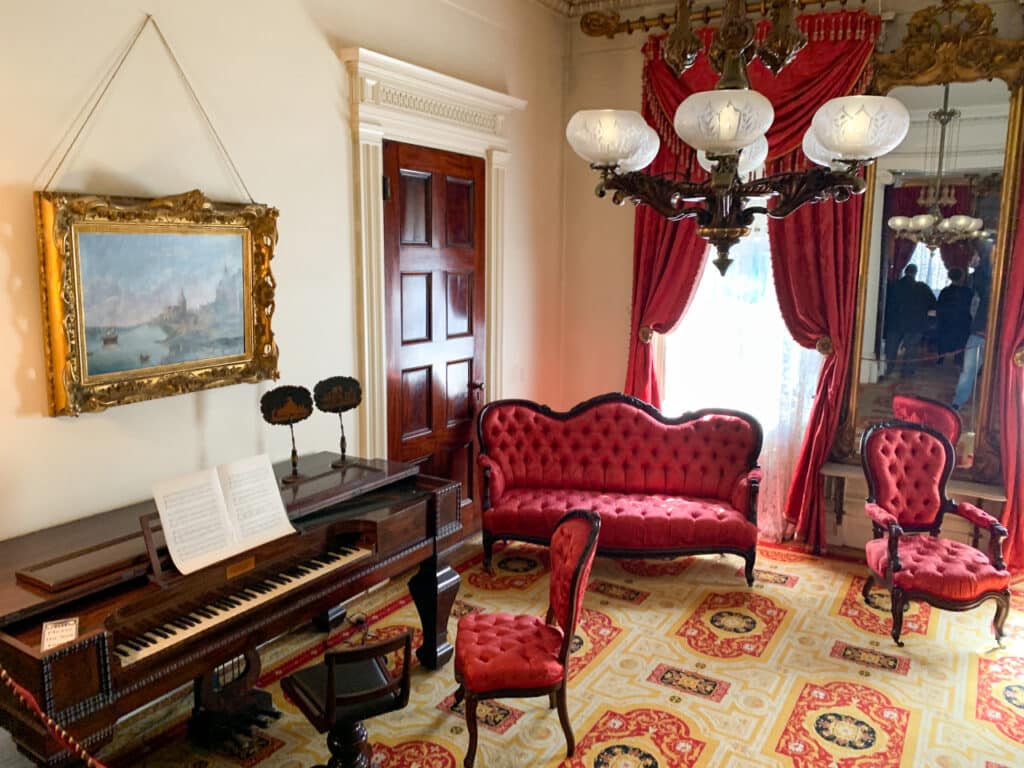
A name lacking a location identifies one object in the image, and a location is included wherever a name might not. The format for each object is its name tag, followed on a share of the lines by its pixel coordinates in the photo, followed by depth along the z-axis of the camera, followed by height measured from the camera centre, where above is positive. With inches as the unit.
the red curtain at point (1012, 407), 189.9 -29.7
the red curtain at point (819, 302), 204.2 -6.3
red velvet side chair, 119.9 -56.1
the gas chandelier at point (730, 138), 99.3 +17.5
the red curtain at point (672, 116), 197.3 +38.1
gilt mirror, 187.9 +15.5
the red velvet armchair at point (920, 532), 157.5 -53.2
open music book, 107.6 -33.1
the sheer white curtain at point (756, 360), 215.9 -22.6
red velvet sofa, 186.7 -49.1
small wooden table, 192.9 -50.0
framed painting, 115.6 -4.2
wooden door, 179.9 -8.6
